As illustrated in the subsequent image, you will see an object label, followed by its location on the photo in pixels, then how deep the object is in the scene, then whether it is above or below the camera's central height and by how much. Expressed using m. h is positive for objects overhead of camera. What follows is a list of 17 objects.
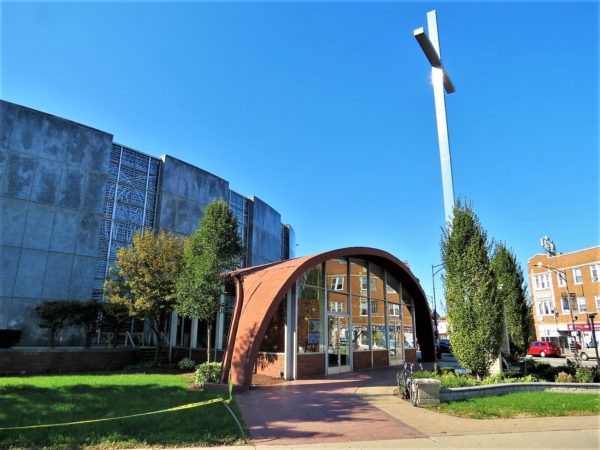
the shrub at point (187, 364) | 16.45 -1.09
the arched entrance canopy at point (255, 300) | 12.97 +1.16
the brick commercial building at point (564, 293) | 46.22 +5.24
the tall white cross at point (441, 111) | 13.82 +7.31
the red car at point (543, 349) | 38.29 -0.83
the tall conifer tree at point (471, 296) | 12.70 +1.27
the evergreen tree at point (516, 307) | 21.33 +1.55
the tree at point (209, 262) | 15.12 +2.61
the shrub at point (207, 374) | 12.70 -1.12
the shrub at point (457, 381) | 11.36 -1.13
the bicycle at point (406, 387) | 10.09 -1.21
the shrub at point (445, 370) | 13.97 -1.03
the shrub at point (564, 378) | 12.83 -1.12
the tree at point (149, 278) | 17.25 +2.23
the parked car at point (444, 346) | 36.00 -0.65
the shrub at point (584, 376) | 12.79 -1.05
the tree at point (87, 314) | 17.77 +0.79
